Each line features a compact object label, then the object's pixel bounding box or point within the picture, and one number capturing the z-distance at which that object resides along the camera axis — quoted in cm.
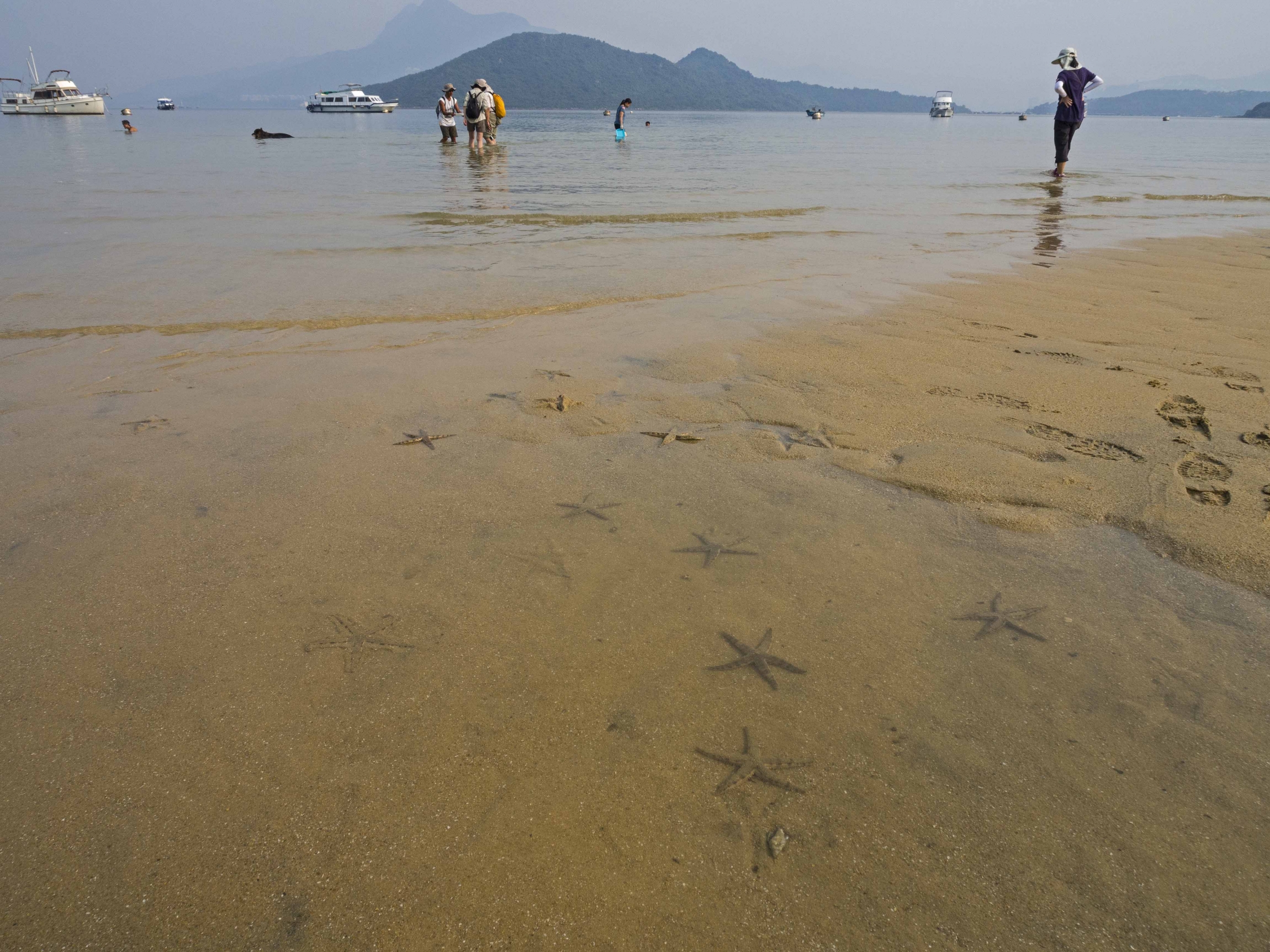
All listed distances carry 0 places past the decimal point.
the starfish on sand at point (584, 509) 283
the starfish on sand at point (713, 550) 258
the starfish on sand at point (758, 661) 205
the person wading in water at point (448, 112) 2495
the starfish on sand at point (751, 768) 170
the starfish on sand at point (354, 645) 210
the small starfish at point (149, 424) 359
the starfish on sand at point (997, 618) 222
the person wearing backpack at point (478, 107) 2281
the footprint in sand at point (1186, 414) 358
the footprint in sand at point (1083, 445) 331
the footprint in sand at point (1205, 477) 294
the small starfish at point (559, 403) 385
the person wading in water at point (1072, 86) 1312
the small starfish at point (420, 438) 344
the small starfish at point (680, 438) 348
